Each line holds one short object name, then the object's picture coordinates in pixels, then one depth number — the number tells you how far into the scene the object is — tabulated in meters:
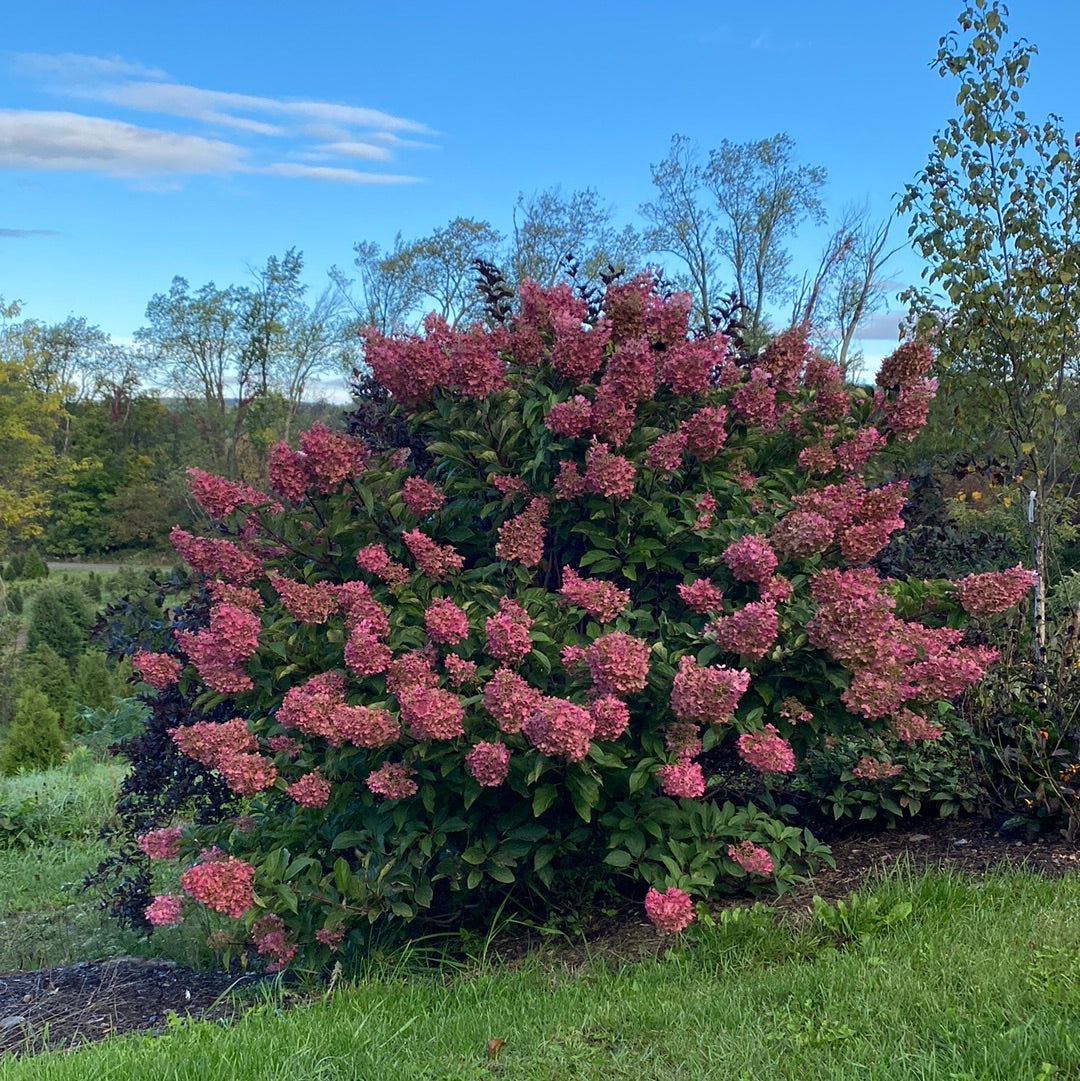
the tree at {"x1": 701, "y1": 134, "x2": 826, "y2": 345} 31.95
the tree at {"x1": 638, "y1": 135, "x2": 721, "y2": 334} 32.31
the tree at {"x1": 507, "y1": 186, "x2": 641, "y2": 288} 33.16
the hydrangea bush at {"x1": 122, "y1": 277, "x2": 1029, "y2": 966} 3.32
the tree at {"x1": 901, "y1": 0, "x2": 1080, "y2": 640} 6.28
